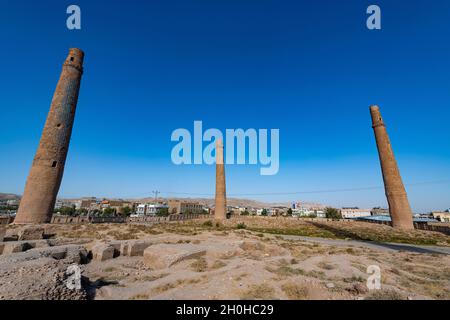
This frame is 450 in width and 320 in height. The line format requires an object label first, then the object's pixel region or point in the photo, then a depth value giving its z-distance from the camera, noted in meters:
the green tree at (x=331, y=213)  66.75
